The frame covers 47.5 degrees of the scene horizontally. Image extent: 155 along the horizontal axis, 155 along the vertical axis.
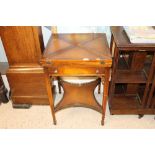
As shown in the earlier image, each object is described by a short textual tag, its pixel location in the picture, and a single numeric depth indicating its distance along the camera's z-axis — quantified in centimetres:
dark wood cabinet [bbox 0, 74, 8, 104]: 187
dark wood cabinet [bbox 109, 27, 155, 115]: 138
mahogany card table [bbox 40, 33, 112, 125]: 126
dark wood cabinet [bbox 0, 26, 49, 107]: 146
